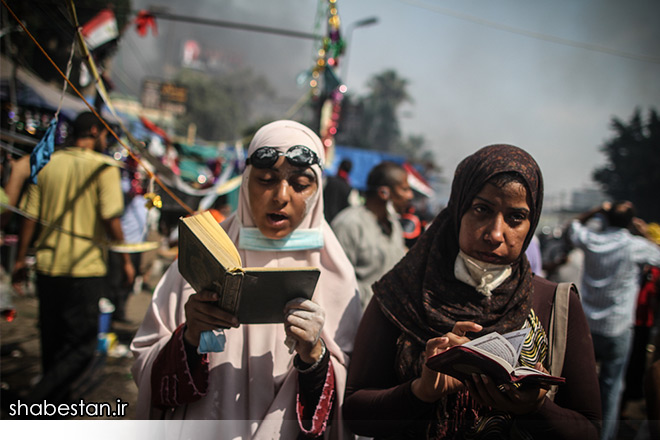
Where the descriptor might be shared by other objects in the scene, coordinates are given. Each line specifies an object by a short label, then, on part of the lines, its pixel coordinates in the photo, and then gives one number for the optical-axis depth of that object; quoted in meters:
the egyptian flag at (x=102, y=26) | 5.20
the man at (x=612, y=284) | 3.42
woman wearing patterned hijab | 1.29
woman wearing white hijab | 1.44
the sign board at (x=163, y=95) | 37.41
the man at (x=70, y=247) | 2.85
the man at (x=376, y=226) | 3.15
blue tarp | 15.31
